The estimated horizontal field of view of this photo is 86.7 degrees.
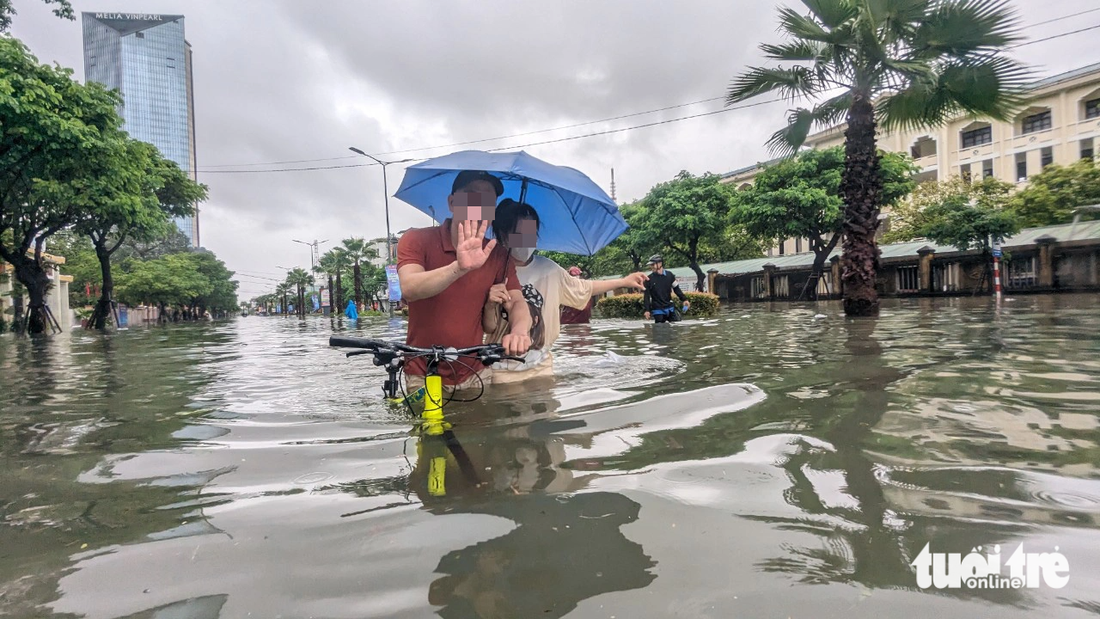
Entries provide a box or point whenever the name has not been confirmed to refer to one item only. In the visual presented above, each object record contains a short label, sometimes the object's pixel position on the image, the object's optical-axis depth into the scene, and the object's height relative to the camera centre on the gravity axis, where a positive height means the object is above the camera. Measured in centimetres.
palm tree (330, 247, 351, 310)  7081 +614
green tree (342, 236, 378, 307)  6850 +693
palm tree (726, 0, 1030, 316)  980 +394
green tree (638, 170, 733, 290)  3219 +473
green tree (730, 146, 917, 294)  2819 +468
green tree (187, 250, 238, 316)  7112 +437
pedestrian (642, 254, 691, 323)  1071 +8
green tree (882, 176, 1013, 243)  2978 +474
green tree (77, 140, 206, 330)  1672 +385
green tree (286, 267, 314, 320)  9135 +538
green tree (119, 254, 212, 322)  4712 +277
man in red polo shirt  308 +11
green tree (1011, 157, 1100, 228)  2670 +432
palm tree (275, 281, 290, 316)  9951 +401
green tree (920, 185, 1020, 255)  2272 +235
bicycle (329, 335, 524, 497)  264 -37
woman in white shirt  373 +9
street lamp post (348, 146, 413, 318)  3388 +742
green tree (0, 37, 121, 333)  1302 +440
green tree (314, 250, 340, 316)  7300 +588
